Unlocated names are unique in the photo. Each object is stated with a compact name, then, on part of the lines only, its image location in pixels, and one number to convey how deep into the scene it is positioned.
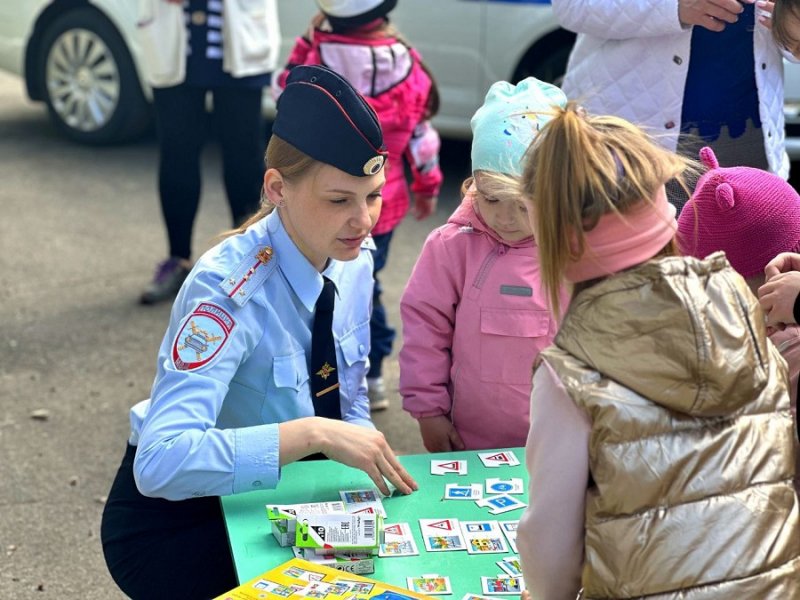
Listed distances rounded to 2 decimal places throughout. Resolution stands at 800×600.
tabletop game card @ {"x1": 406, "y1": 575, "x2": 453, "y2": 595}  1.99
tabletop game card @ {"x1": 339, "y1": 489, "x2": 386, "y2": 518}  2.19
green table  2.04
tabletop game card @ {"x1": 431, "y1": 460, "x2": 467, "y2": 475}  2.40
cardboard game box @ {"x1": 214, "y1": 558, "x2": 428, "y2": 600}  1.90
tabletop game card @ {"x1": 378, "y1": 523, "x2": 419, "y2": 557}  2.10
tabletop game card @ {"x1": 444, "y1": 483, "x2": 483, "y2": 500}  2.29
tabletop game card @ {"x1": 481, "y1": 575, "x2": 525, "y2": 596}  2.00
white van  6.12
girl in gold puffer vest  1.67
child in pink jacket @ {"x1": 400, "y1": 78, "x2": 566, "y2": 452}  2.75
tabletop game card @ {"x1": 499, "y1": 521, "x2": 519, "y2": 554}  2.13
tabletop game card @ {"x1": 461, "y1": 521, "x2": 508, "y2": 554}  2.12
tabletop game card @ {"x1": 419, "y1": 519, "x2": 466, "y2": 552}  2.12
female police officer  2.24
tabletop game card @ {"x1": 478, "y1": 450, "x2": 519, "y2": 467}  2.44
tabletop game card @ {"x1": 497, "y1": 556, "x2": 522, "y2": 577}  2.04
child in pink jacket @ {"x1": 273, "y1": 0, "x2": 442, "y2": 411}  4.04
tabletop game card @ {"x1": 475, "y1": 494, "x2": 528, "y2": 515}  2.25
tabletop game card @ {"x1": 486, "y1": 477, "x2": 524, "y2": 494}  2.32
